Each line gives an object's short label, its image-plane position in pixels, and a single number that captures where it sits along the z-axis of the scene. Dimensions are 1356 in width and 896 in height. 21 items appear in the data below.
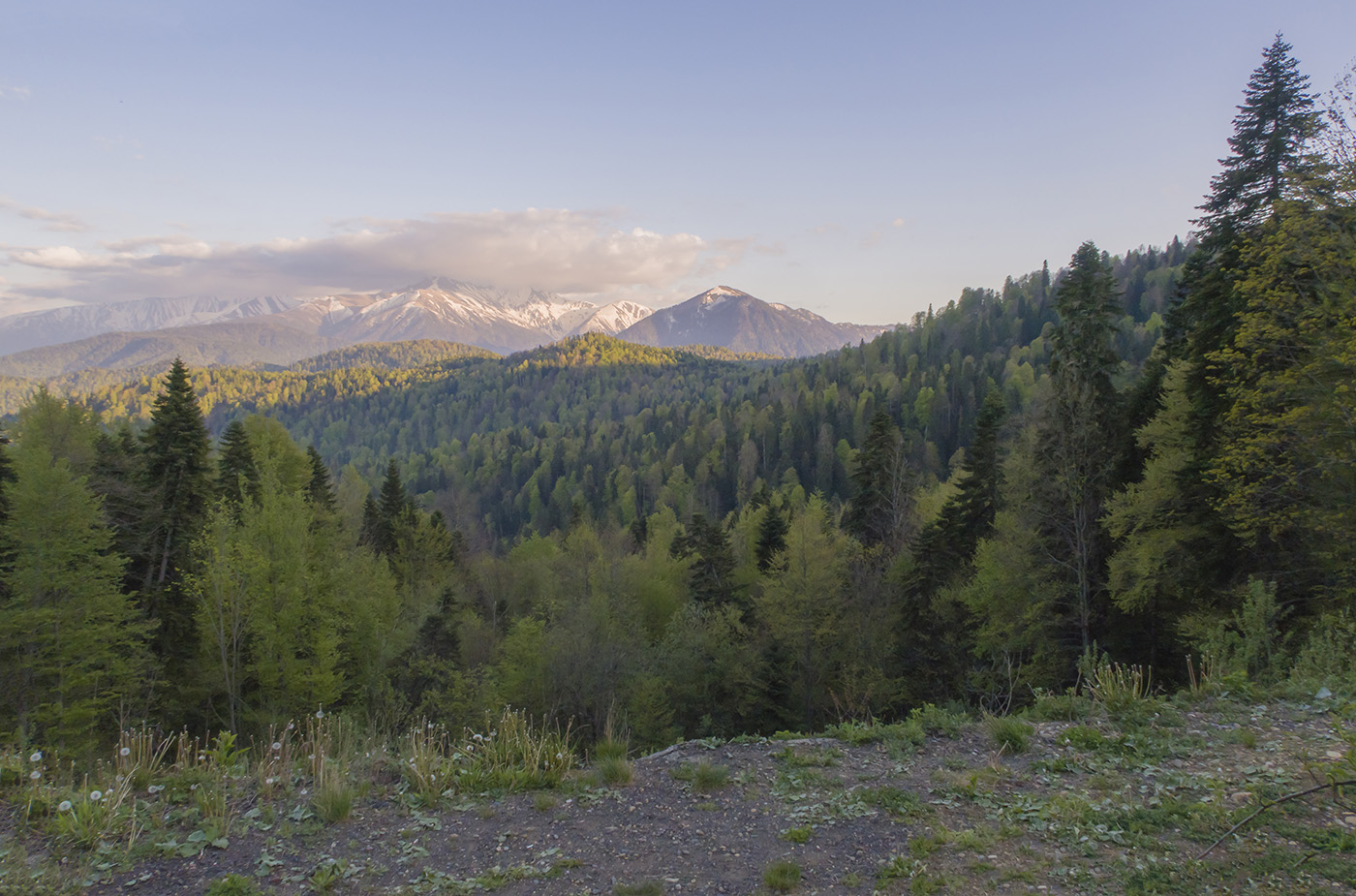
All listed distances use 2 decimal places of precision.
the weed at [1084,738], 6.95
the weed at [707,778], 6.82
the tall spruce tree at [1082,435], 17.98
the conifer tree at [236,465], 25.83
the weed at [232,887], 4.72
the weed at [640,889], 4.93
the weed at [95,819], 5.15
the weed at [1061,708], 7.90
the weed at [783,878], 4.96
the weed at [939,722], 7.92
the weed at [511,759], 6.84
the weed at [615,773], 6.95
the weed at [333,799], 5.96
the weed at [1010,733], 7.12
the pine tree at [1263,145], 16.16
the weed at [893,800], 6.04
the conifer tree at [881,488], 33.41
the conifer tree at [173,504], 21.80
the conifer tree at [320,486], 35.81
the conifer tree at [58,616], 16.52
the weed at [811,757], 7.34
